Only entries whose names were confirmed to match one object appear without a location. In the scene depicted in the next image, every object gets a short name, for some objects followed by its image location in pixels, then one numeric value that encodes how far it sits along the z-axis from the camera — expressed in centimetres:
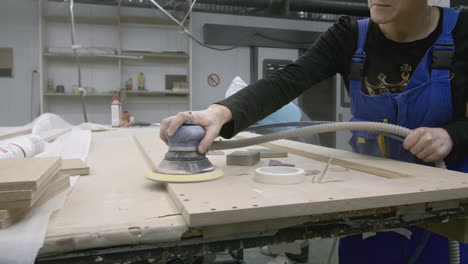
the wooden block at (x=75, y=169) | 82
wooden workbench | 49
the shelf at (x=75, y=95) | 424
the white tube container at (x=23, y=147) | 86
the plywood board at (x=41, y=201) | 49
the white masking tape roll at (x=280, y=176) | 69
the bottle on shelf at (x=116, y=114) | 268
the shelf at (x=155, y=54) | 448
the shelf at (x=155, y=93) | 450
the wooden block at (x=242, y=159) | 93
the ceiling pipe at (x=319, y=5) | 350
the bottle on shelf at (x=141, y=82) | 458
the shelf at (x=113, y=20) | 436
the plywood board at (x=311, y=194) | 51
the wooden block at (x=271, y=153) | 108
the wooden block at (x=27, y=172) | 49
